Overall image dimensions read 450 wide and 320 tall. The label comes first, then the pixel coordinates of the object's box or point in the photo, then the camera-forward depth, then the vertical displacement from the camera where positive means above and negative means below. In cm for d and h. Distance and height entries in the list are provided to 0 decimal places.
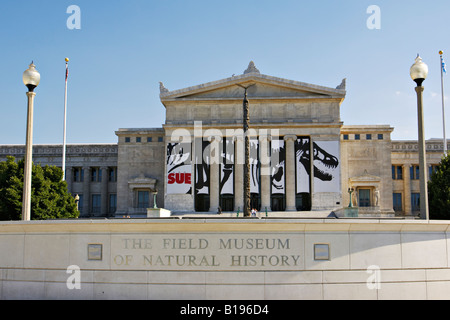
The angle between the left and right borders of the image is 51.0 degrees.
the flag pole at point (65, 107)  5605 +1085
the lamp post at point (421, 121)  1603 +267
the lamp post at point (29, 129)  1688 +254
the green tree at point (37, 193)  4765 +38
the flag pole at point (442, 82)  5506 +1339
